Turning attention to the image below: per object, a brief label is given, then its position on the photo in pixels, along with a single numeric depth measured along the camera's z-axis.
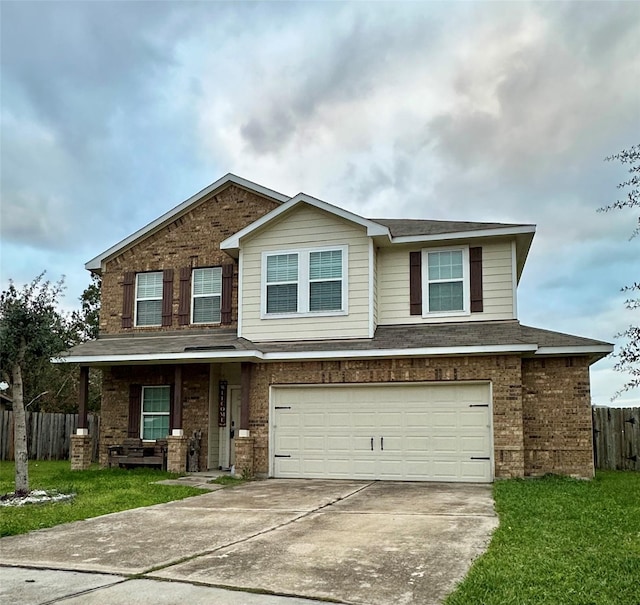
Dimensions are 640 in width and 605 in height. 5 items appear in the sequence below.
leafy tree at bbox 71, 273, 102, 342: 32.41
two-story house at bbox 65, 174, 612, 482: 14.02
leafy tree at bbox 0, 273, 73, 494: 11.87
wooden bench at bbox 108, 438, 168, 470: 16.11
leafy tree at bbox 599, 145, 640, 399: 10.66
